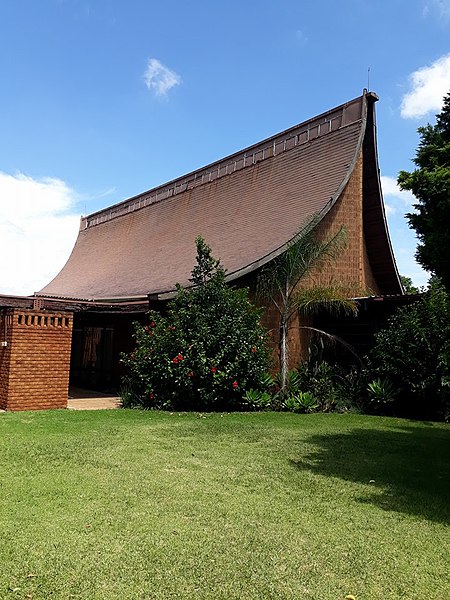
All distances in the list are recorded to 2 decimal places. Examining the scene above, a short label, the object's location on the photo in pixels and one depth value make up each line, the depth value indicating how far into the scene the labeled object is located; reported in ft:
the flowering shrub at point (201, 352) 33.08
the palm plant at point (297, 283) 36.78
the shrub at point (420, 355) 31.53
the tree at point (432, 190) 19.06
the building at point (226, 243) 32.22
